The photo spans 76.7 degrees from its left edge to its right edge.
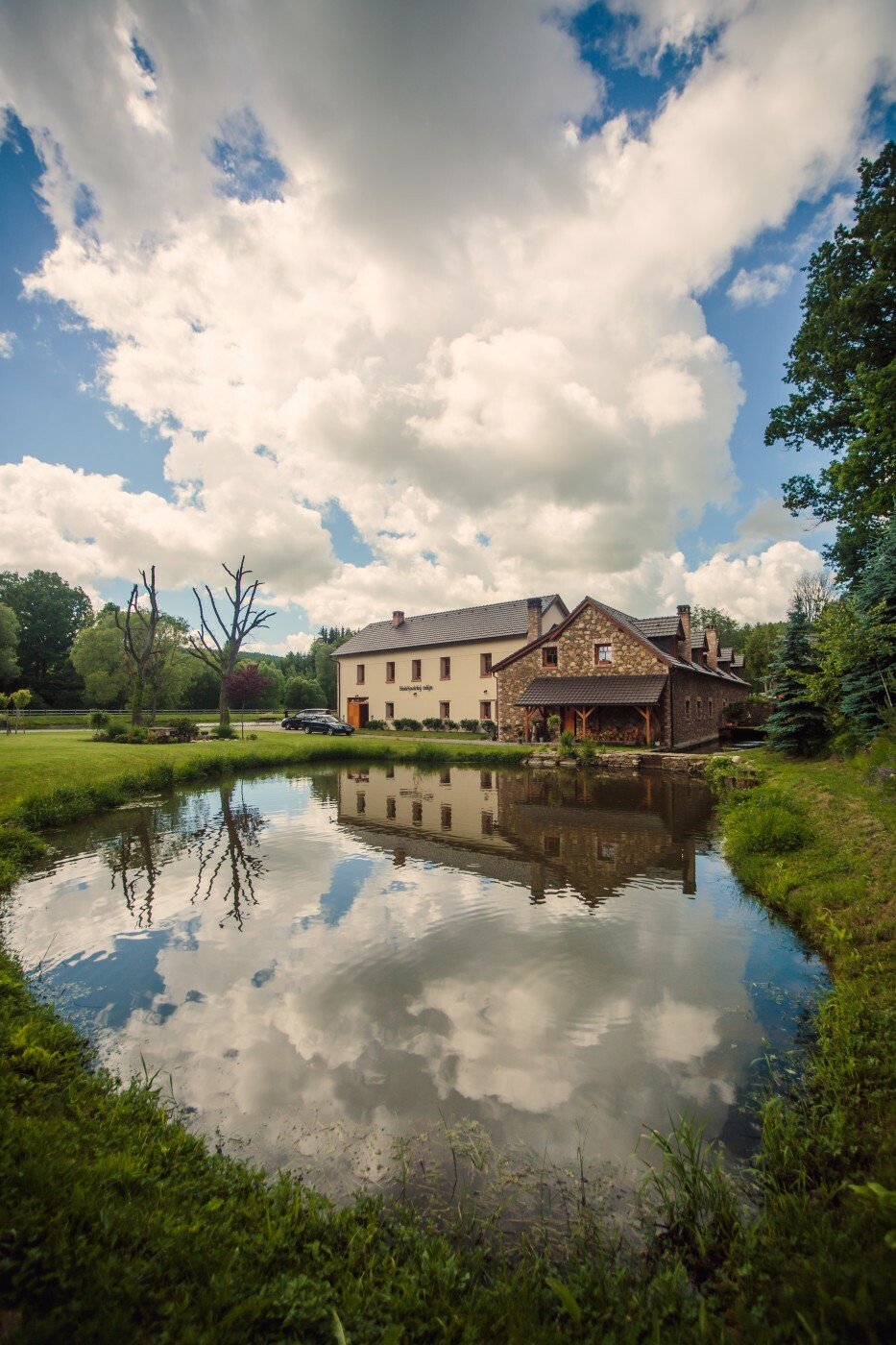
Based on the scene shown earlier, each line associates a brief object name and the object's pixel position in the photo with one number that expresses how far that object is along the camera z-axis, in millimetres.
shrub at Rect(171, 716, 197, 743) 28405
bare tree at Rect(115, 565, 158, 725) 29095
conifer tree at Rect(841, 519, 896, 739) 14734
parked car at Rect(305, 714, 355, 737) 36344
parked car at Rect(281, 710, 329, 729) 37906
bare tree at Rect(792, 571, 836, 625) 53062
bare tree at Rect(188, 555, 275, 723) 34031
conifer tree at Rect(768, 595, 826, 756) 19766
